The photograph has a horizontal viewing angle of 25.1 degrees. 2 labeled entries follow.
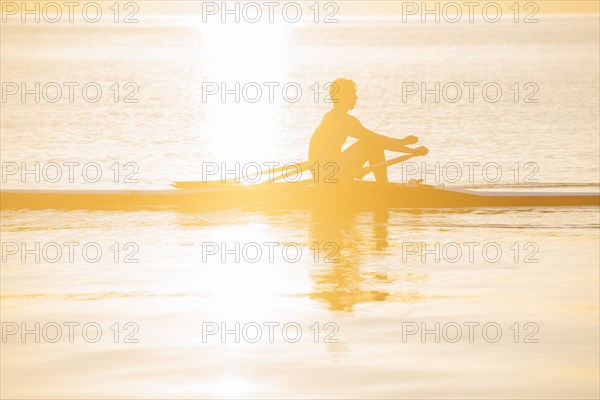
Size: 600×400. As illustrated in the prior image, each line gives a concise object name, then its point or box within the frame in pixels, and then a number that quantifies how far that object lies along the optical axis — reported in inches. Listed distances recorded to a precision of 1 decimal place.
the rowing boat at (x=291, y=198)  613.3
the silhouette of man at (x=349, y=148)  604.1
